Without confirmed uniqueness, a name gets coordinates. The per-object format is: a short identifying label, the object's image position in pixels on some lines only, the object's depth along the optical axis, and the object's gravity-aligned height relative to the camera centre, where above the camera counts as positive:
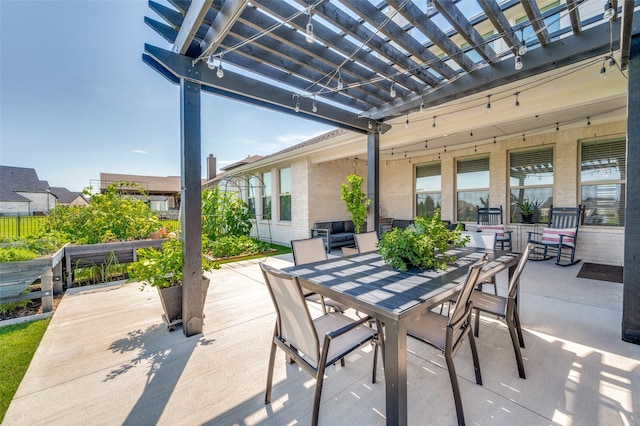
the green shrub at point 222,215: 7.27 -0.18
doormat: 4.21 -1.16
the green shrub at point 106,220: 4.43 -0.22
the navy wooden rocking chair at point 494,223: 5.97 -0.39
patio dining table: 1.29 -0.54
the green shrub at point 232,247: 6.36 -1.00
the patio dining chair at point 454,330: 1.49 -0.85
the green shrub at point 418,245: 2.18 -0.33
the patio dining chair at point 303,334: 1.37 -0.80
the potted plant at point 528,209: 6.08 -0.03
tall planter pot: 2.68 -1.00
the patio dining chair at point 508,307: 1.89 -0.84
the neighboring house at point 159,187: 20.80 +1.88
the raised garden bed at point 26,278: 2.80 -0.79
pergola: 2.19 +1.65
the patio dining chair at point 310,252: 2.54 -0.49
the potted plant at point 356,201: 5.14 +0.14
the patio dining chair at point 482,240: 3.23 -0.42
